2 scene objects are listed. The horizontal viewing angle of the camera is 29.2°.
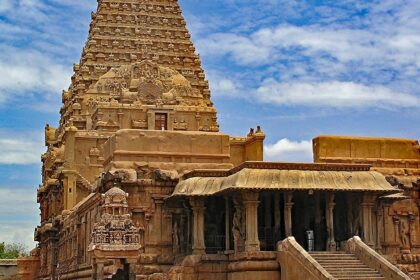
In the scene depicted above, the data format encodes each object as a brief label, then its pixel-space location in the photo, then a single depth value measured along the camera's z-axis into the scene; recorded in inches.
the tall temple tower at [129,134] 1429.6
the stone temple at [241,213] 1254.9
